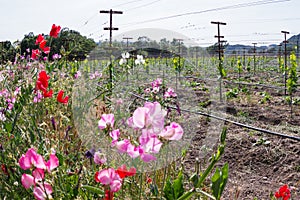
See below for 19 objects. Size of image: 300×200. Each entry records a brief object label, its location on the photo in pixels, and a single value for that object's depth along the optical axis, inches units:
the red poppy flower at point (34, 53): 89.2
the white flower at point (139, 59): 100.2
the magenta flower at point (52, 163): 28.7
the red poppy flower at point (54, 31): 67.6
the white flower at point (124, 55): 100.1
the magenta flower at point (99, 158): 36.6
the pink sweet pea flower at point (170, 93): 90.5
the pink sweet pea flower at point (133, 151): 27.6
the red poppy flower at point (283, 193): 48.4
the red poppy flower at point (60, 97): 48.9
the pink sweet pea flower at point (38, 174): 28.1
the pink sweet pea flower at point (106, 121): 35.5
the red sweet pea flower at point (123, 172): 28.3
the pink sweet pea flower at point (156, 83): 97.7
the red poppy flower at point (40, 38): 73.6
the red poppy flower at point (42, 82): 43.4
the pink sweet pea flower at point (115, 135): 32.0
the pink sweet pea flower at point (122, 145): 29.0
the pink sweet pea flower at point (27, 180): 28.7
